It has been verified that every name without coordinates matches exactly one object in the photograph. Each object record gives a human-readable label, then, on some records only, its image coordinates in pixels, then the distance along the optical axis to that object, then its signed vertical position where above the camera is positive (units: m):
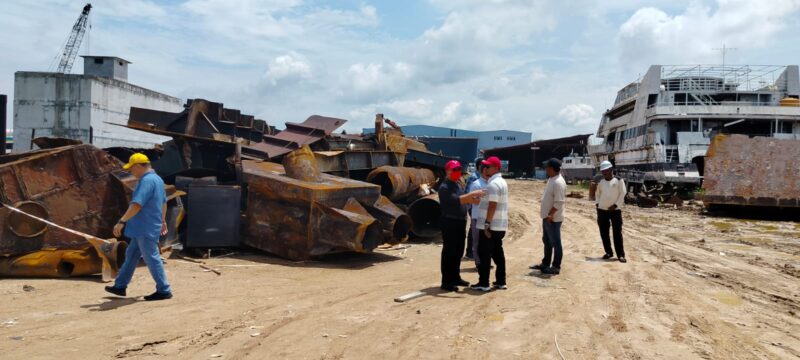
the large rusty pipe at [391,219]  8.87 -0.74
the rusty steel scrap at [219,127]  11.68 +0.93
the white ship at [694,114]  24.41 +3.37
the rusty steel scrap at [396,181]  10.85 -0.13
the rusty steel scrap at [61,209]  6.24 -0.59
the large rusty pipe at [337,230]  7.65 -0.81
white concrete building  30.56 +3.15
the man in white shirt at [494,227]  5.95 -0.55
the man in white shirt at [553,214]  7.06 -0.44
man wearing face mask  6.05 -0.51
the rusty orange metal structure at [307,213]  7.77 -0.62
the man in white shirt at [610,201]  7.98 -0.27
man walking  5.35 -0.60
